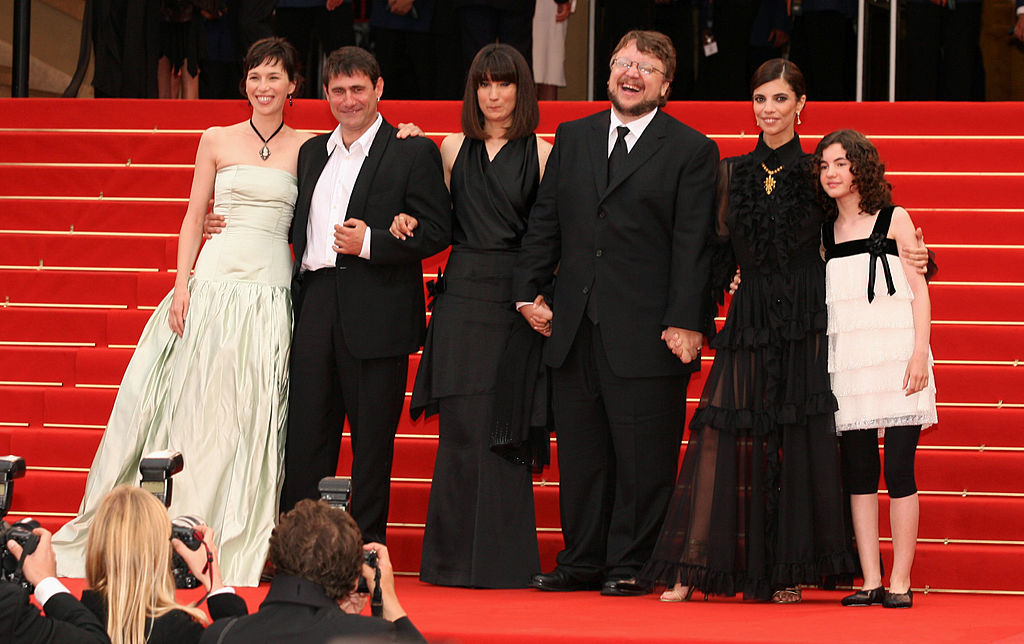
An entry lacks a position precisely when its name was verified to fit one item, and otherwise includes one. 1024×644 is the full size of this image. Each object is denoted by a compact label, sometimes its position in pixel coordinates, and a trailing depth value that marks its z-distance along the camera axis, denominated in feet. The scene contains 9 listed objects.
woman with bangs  30.94
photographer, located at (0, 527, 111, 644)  18.29
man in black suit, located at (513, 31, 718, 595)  29.55
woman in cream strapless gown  31.73
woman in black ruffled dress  28.40
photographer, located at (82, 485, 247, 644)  18.48
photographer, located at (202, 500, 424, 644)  16.80
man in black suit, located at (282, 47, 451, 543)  31.35
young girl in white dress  28.17
